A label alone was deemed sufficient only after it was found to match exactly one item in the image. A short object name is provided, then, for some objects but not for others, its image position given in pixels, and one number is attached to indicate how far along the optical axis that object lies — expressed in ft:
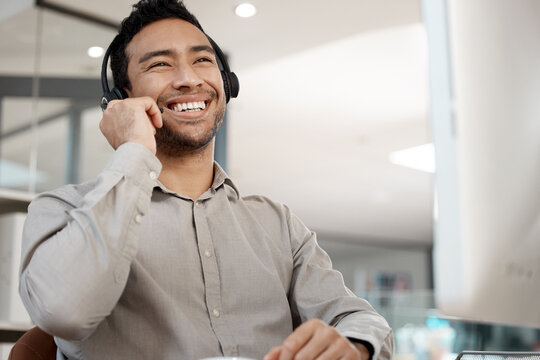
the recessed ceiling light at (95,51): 11.17
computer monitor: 1.63
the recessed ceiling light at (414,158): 21.13
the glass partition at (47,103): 9.89
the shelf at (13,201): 8.23
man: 2.88
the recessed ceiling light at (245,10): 11.01
